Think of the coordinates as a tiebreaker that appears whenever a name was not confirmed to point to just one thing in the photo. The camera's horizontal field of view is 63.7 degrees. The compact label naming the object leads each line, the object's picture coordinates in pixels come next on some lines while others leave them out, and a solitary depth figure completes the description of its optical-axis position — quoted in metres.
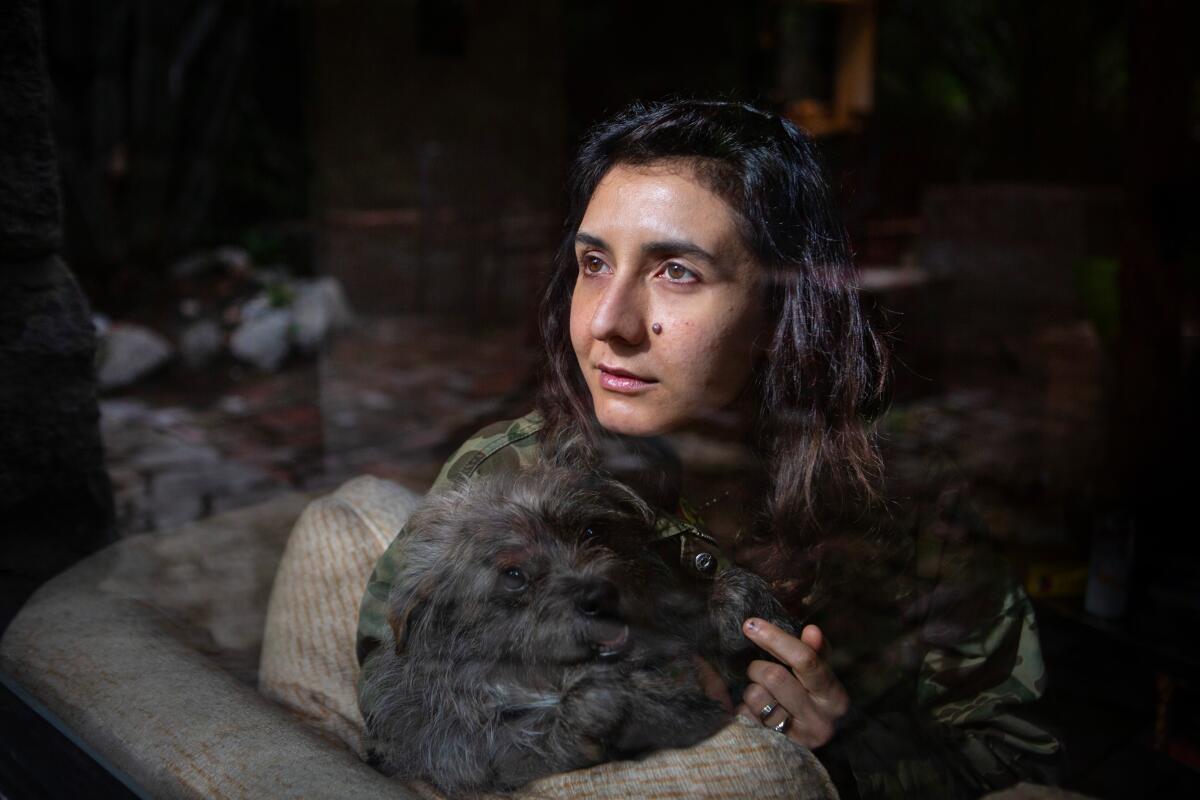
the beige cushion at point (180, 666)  1.29
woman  1.11
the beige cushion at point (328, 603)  1.50
